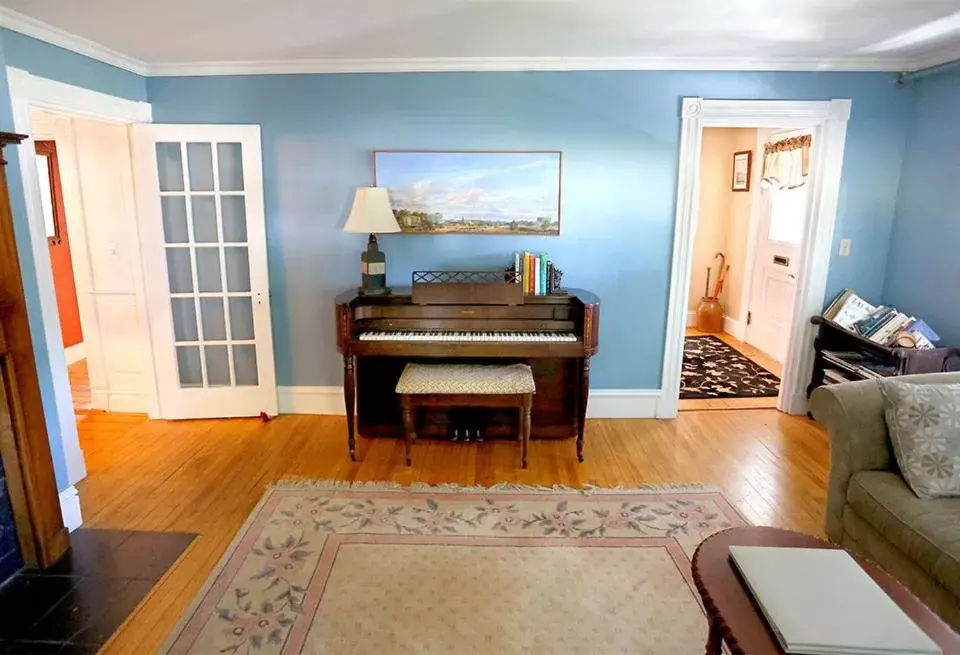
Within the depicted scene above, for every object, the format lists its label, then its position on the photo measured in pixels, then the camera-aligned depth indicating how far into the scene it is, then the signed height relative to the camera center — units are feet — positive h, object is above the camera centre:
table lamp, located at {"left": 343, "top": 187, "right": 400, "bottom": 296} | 10.51 -0.04
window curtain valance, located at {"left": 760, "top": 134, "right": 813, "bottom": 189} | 15.21 +1.62
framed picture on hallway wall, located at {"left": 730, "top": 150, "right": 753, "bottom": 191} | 18.66 +1.69
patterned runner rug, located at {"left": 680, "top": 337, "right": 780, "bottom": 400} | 14.35 -4.10
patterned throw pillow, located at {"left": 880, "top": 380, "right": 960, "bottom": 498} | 6.46 -2.42
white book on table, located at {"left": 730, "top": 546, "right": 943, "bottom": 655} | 4.07 -2.90
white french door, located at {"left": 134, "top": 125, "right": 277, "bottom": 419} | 11.50 -1.09
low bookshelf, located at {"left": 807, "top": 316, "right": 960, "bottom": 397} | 10.12 -2.58
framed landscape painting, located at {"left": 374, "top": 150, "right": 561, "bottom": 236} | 11.51 +0.55
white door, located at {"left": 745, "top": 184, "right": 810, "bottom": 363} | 16.17 -1.38
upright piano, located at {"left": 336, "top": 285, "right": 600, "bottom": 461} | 10.19 -2.22
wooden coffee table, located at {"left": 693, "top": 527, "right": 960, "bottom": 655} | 4.29 -3.03
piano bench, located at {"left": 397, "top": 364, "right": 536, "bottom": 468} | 9.98 -2.94
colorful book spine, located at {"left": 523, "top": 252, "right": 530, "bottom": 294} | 11.14 -1.03
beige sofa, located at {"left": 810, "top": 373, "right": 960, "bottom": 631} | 5.86 -3.17
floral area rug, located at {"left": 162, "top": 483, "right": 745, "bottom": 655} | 6.42 -4.54
